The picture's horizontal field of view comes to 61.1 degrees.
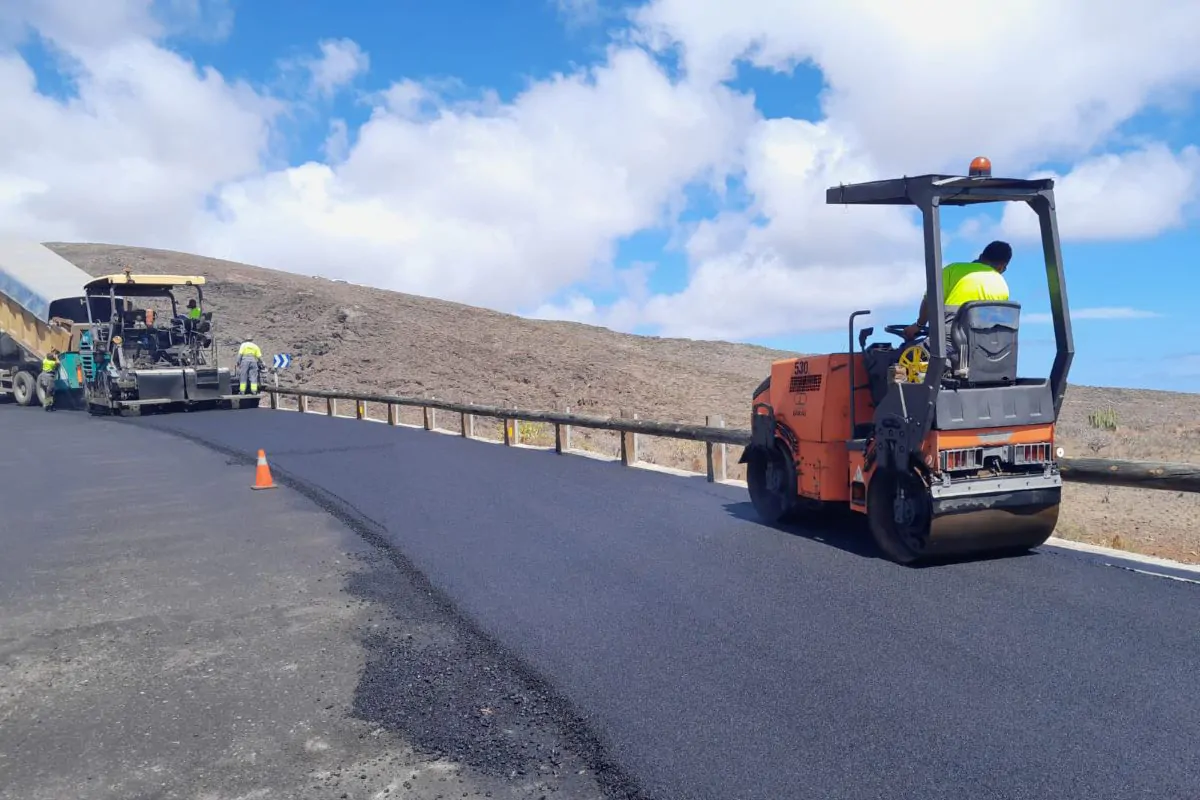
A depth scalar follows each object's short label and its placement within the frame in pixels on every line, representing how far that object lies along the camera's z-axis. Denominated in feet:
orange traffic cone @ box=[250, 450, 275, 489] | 38.27
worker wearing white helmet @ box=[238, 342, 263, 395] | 86.33
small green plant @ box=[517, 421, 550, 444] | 62.44
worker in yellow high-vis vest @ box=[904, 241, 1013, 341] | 22.31
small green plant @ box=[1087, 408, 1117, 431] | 72.06
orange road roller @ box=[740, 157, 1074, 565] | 21.97
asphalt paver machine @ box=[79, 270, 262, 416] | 80.53
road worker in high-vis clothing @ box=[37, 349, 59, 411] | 88.07
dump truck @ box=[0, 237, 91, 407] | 88.74
